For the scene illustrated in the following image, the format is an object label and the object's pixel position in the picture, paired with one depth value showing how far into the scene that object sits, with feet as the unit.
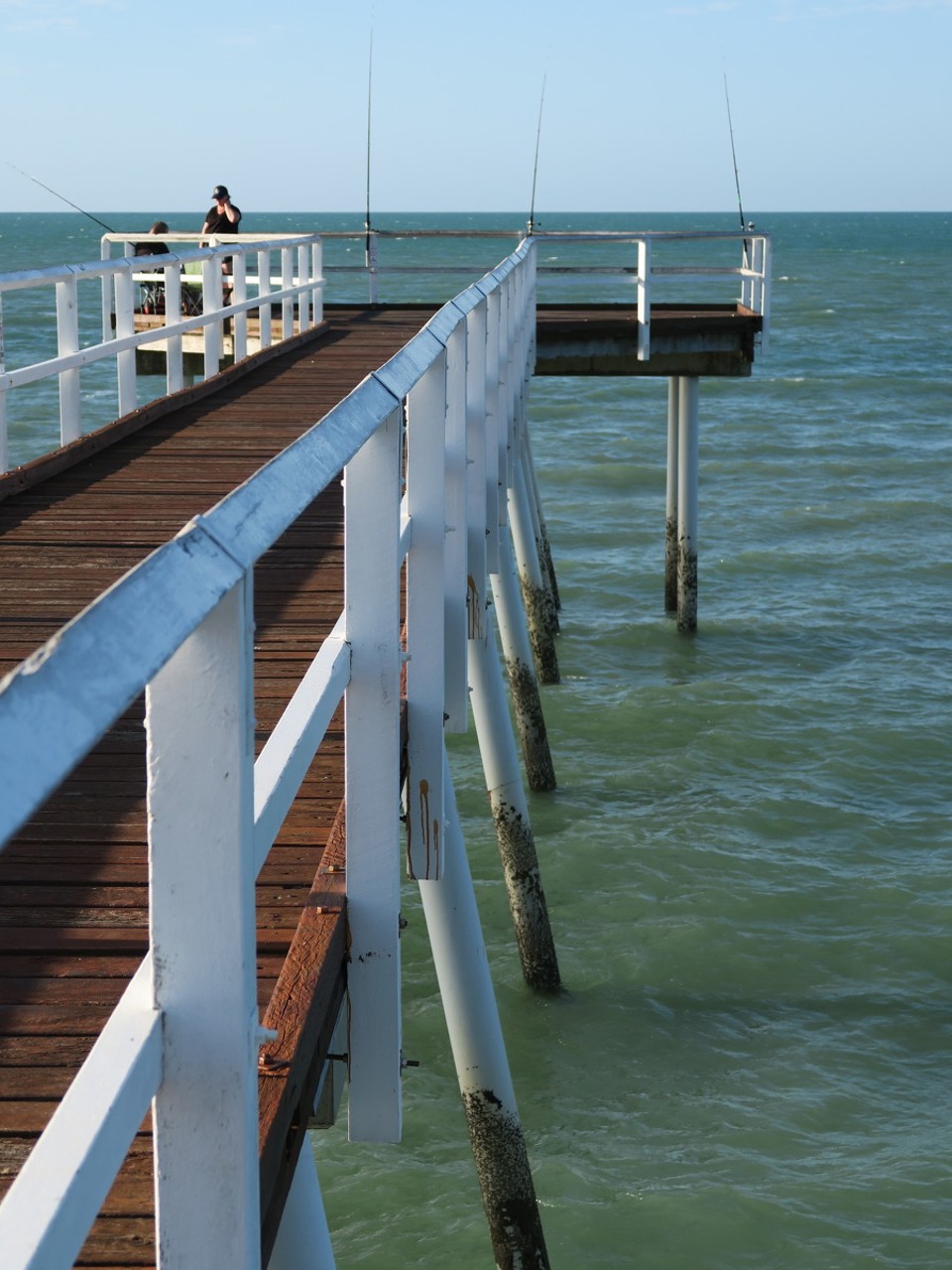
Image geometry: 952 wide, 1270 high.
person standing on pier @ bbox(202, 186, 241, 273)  120.16
